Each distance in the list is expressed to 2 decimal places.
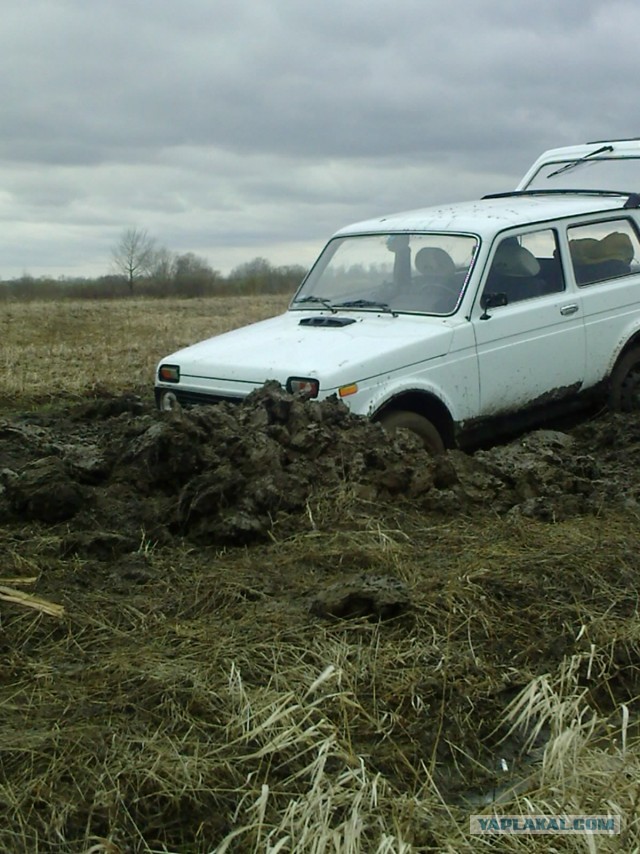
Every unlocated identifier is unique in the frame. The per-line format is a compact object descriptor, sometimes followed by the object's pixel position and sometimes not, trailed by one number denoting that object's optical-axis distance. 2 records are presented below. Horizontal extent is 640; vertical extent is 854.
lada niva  6.76
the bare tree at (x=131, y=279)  48.42
